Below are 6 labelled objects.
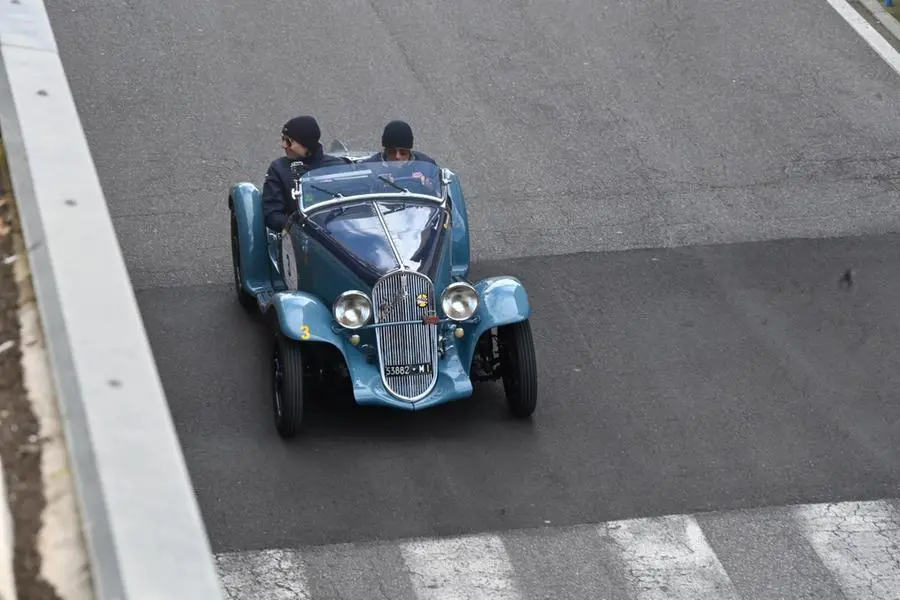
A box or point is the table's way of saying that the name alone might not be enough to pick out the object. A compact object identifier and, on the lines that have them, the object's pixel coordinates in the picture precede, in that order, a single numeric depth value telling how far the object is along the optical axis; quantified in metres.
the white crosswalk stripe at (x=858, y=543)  15.73
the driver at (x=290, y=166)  20.17
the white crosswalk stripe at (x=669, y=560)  15.48
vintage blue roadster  17.78
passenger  20.37
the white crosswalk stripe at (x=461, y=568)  15.34
